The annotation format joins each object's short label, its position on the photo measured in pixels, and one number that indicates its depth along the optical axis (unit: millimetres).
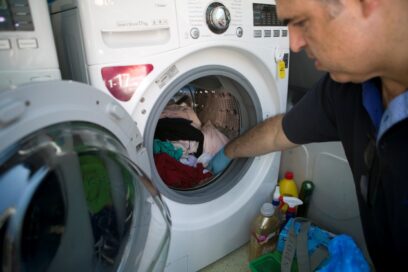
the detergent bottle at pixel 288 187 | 1449
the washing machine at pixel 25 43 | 563
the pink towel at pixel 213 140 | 1337
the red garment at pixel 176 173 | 1130
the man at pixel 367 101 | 538
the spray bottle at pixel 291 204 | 1355
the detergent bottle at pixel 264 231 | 1289
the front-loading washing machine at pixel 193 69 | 697
